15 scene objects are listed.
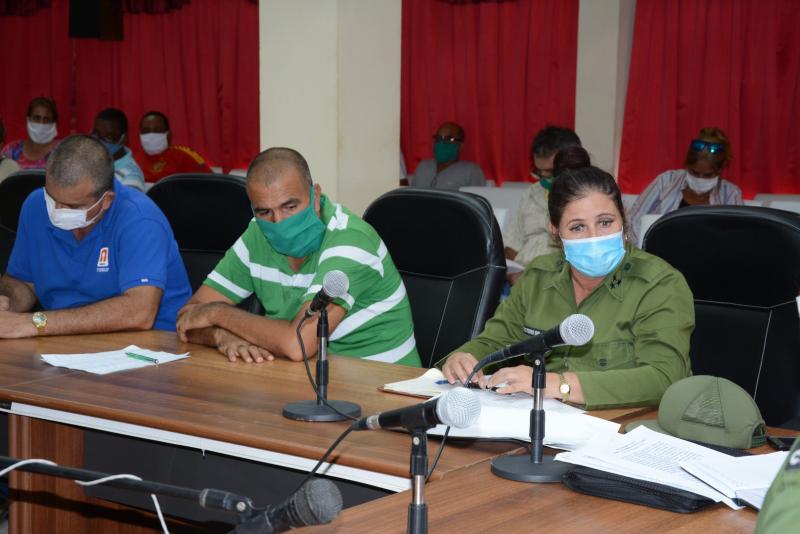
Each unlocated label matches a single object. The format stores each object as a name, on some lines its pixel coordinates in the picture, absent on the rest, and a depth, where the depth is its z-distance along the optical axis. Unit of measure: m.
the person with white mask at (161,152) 6.72
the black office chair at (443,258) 2.62
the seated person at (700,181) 5.32
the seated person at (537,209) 4.87
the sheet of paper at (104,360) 2.32
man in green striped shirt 2.49
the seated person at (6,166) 5.77
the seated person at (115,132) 6.23
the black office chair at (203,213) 3.10
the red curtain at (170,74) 8.26
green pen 2.42
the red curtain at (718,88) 6.07
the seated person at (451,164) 7.12
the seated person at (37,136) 6.68
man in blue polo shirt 2.76
